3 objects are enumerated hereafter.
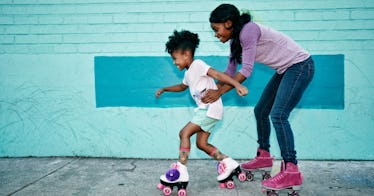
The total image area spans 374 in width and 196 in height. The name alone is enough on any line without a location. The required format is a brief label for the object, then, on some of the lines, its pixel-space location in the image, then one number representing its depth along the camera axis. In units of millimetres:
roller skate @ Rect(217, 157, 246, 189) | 3568
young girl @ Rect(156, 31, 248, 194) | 3400
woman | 3246
